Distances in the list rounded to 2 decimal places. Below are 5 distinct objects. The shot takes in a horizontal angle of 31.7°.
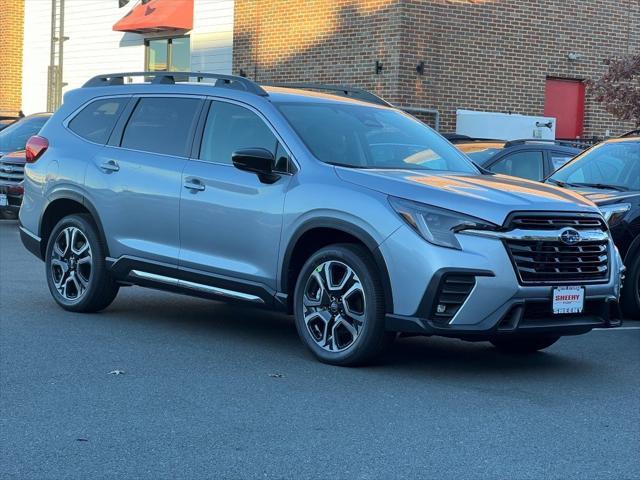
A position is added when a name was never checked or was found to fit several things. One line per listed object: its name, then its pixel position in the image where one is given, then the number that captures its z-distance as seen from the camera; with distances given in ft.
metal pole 98.17
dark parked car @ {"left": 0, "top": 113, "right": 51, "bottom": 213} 53.21
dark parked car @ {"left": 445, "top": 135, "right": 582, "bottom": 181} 40.78
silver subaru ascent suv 21.79
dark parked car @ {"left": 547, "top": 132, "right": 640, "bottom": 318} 31.48
